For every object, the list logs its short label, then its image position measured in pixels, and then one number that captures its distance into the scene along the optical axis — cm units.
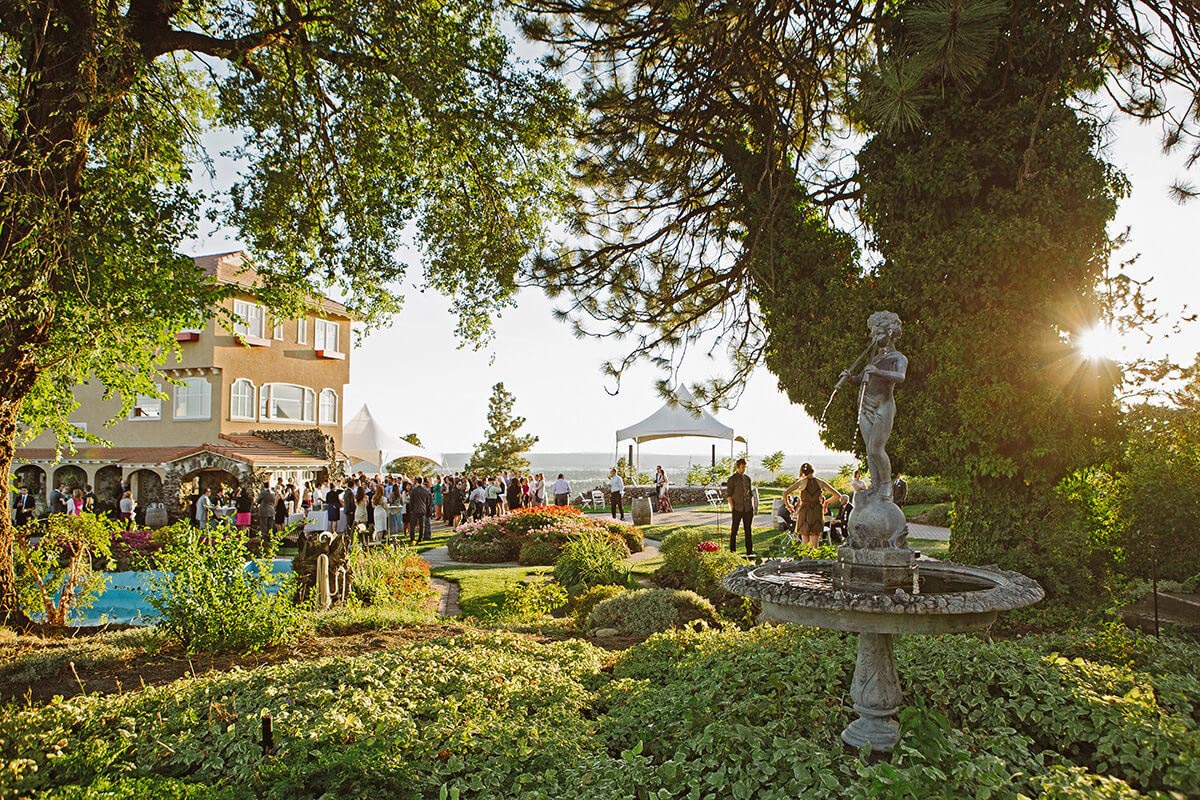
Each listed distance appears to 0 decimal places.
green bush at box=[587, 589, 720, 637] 793
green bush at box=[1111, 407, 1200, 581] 774
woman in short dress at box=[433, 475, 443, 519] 2605
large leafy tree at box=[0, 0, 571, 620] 709
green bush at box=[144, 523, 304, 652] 634
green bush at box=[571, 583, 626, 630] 913
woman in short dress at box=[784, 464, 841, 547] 1125
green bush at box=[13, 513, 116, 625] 793
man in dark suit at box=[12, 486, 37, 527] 1808
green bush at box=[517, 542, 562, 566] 1447
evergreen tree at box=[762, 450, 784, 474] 3656
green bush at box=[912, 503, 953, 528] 1955
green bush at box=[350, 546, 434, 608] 958
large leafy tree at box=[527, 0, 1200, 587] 746
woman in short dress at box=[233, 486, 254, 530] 1909
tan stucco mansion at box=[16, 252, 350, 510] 2430
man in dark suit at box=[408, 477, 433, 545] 1873
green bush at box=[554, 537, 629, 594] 1109
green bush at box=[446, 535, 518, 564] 1544
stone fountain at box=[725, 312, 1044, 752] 348
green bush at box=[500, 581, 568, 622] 904
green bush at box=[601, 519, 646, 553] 1652
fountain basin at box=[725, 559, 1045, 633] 340
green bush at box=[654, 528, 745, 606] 981
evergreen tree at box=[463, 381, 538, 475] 4484
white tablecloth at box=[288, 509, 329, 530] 1864
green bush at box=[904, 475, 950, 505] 2372
